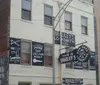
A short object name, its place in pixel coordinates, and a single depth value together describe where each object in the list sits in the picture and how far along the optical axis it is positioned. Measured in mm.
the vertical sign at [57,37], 25359
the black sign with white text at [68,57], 22367
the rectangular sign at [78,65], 26781
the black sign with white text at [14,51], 21781
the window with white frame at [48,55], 24347
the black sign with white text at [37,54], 23300
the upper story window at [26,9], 23414
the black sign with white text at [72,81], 25258
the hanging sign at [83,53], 22156
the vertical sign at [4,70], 21312
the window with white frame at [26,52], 22678
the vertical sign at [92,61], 28556
